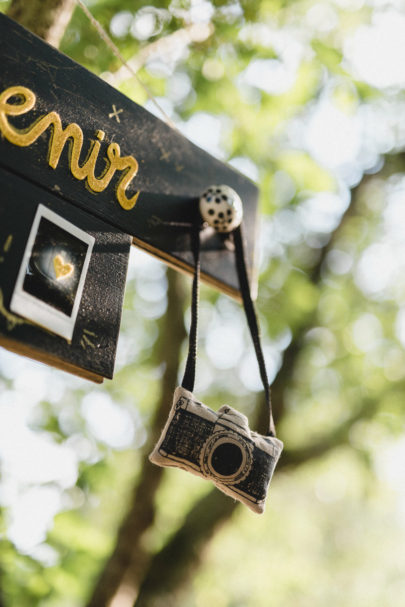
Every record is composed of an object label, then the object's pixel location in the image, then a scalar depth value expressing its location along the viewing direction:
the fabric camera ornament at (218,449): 0.85
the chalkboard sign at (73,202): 0.75
